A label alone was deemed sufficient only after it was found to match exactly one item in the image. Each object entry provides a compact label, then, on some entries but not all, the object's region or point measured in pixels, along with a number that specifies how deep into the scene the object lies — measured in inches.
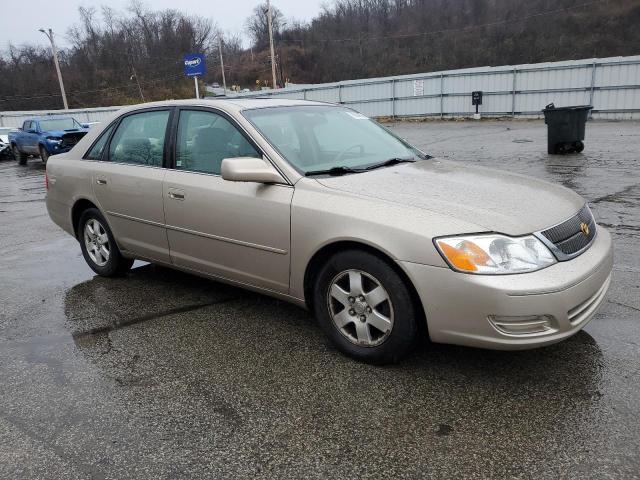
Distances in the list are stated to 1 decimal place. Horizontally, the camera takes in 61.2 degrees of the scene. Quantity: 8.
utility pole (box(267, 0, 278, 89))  1487.5
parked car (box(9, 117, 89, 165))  725.9
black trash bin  458.0
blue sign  1585.9
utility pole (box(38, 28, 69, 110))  1561.3
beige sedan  110.3
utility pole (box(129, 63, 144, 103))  2684.5
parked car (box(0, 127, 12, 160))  889.7
